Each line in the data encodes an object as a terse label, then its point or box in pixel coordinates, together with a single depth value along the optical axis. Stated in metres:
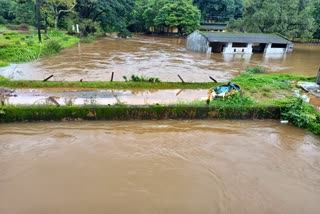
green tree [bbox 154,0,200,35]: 44.16
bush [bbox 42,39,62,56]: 23.17
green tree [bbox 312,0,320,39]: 39.79
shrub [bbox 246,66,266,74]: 19.56
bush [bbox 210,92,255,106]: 10.22
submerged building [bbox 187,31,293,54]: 29.47
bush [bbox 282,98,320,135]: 9.54
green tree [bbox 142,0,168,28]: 48.27
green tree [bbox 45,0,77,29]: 30.32
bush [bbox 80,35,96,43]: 34.07
